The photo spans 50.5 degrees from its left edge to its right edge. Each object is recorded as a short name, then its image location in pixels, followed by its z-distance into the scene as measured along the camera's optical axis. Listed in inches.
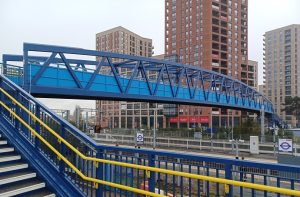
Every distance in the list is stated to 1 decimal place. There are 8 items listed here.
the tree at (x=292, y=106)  4409.2
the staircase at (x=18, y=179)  256.4
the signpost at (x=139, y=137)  1282.1
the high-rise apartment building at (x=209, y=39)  3688.5
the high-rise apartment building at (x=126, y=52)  4627.0
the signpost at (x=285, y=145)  914.7
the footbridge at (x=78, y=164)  205.9
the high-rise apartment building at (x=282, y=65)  5949.8
